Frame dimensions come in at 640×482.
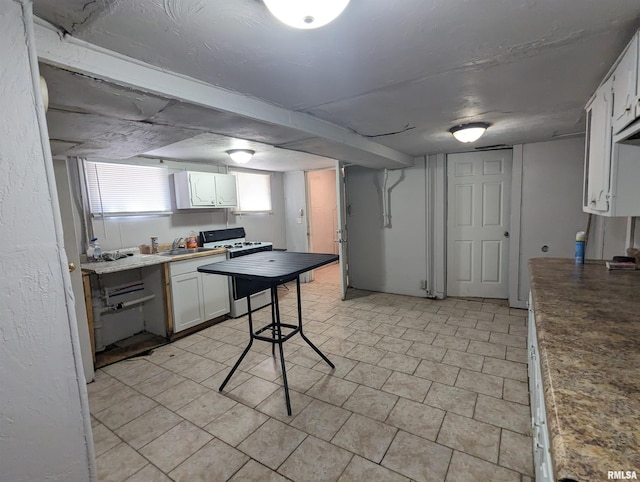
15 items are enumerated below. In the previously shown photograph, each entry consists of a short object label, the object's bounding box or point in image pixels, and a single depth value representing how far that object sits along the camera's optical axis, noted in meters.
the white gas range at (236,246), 3.94
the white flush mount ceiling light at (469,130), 2.56
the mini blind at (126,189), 3.19
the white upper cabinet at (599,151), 1.59
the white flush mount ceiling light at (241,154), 3.50
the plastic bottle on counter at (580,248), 2.31
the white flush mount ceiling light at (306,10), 0.92
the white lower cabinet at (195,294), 3.31
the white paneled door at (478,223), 4.03
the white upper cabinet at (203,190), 3.79
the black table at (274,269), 2.09
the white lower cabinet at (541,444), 0.93
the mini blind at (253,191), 4.95
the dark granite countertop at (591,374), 0.62
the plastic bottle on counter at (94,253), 3.06
